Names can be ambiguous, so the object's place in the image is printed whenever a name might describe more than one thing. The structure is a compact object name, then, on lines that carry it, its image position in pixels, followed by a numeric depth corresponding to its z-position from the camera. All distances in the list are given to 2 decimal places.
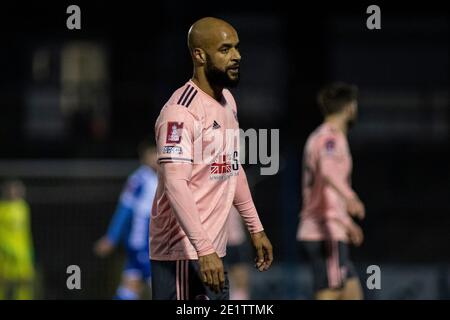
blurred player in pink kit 10.41
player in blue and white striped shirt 12.55
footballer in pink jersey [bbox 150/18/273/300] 6.40
